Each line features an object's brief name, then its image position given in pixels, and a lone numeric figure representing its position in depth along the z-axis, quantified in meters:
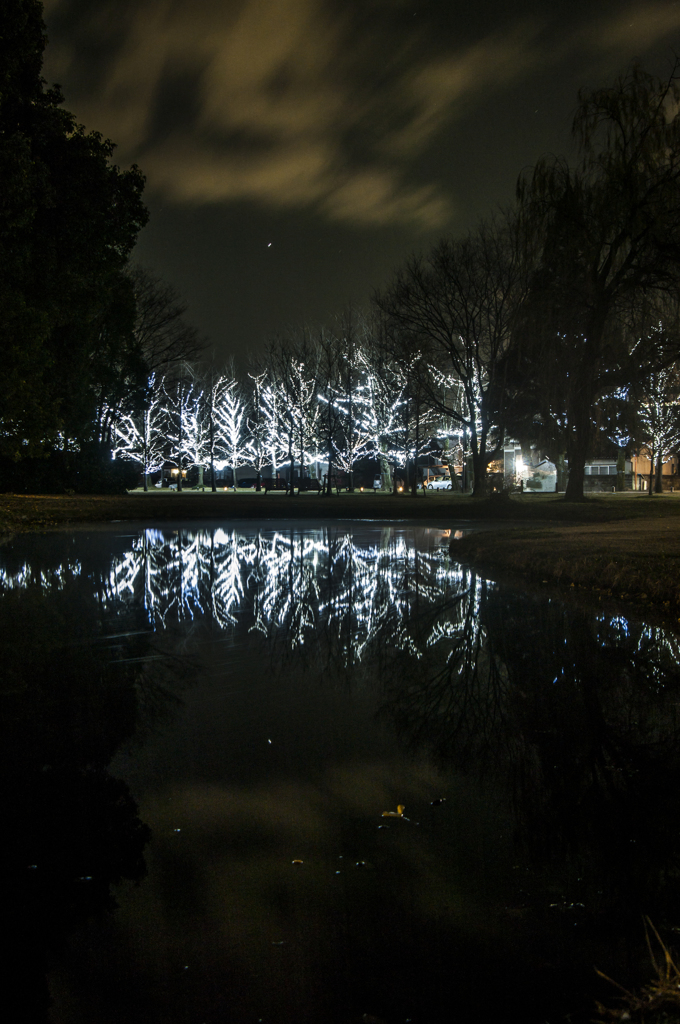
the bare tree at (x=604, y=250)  24.72
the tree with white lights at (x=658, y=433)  57.66
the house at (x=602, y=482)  73.44
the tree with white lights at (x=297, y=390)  65.62
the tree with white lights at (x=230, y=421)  85.50
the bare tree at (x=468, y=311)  42.12
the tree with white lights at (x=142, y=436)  71.15
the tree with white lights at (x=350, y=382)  61.69
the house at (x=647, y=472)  71.93
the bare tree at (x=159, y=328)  55.47
